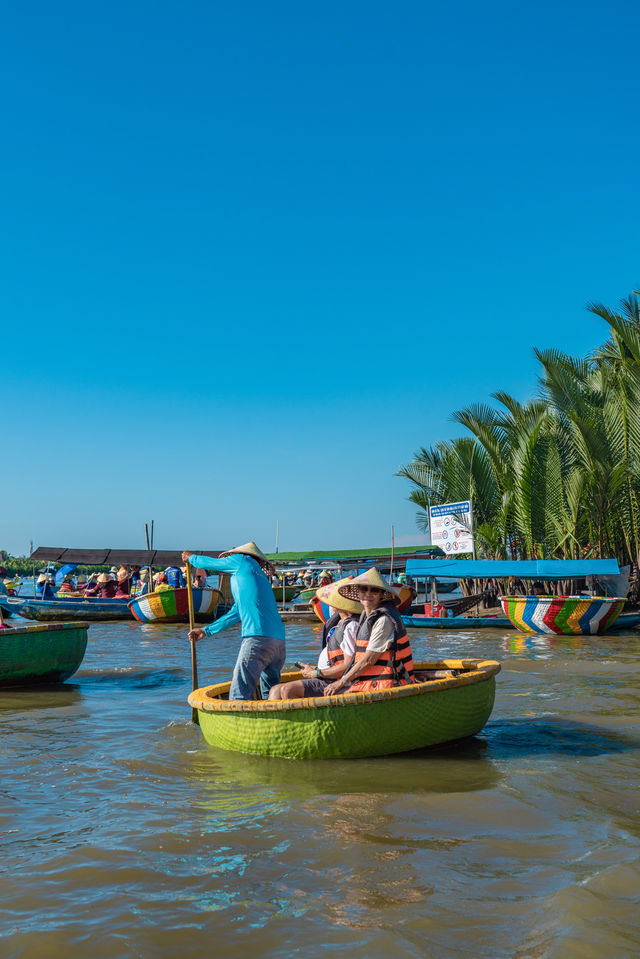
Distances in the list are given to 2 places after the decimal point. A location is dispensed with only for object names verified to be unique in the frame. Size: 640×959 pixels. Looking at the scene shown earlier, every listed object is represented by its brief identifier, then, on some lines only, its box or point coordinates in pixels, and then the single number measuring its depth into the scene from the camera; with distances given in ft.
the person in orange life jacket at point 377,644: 21.53
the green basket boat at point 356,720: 20.99
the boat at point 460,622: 67.67
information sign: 74.49
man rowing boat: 23.03
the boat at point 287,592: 132.09
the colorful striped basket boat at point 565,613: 60.59
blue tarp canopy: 63.52
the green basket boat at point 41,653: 35.96
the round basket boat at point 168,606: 79.77
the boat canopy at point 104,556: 119.44
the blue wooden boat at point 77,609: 87.71
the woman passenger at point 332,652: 22.93
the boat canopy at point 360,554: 115.96
